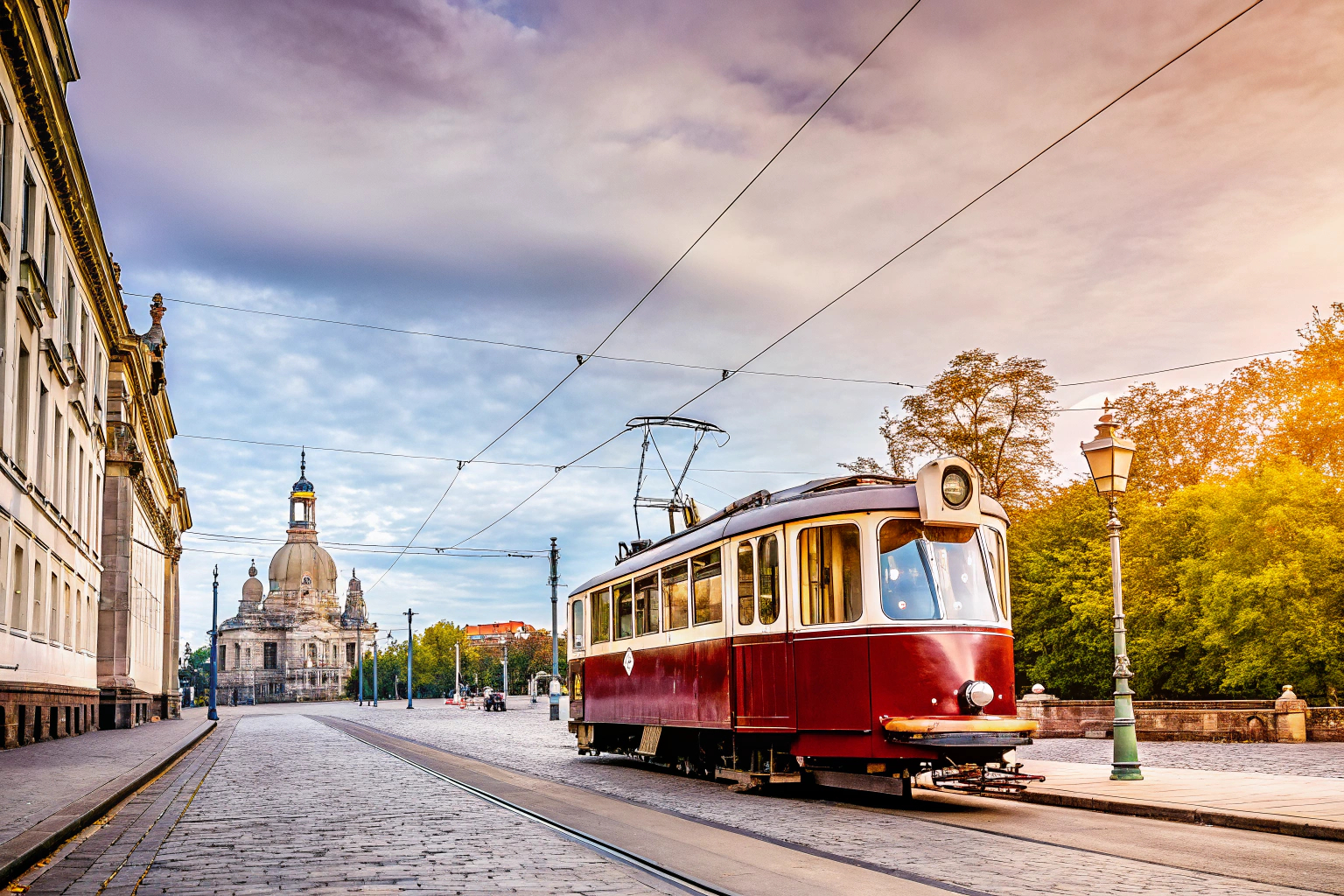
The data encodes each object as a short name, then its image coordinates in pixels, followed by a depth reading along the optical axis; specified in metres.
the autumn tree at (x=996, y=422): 42.56
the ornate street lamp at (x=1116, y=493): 15.07
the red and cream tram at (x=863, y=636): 12.79
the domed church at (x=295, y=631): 162.62
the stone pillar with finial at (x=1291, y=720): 24.34
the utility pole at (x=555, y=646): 50.01
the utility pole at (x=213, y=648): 61.81
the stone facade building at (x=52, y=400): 22.11
